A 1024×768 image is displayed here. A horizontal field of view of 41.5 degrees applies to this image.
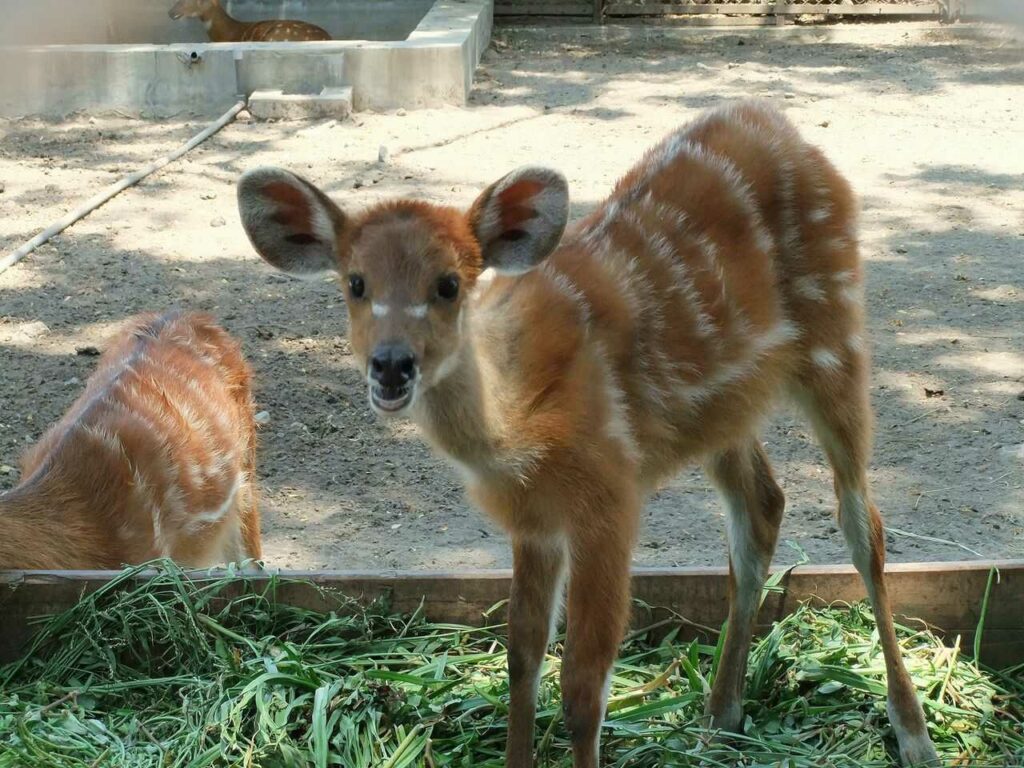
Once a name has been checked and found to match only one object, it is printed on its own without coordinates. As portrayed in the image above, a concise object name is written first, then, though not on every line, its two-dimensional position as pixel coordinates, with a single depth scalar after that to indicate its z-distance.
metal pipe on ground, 7.27
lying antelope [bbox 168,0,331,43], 13.87
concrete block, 10.24
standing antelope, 3.05
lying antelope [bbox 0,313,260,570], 3.82
